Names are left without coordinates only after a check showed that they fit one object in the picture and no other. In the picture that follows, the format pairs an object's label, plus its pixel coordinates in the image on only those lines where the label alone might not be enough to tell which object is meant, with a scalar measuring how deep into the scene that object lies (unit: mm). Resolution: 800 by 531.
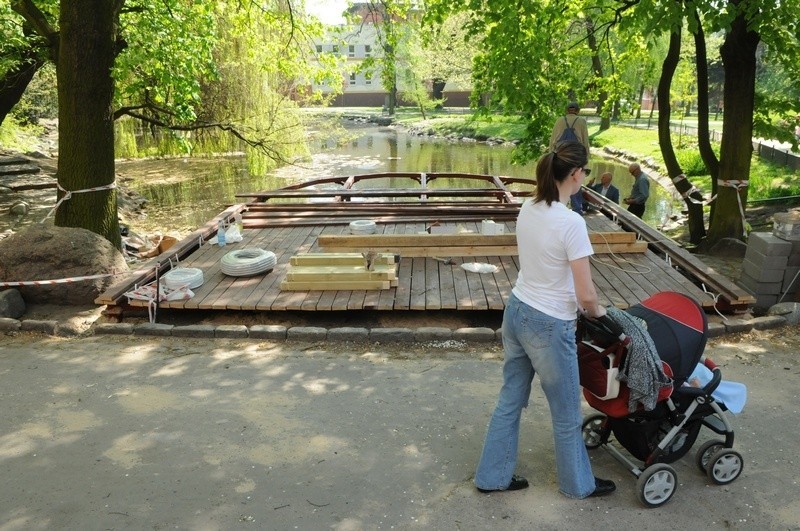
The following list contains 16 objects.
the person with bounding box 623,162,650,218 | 12312
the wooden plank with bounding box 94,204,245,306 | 6677
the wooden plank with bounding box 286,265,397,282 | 7004
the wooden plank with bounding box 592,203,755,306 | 6602
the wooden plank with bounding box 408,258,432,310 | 6662
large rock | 7109
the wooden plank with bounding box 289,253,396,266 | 7332
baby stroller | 3484
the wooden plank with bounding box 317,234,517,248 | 8133
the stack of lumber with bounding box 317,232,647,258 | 8141
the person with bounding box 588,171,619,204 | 12500
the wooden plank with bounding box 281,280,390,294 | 7000
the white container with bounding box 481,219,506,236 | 8531
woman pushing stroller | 3221
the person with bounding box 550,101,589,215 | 9359
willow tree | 8242
